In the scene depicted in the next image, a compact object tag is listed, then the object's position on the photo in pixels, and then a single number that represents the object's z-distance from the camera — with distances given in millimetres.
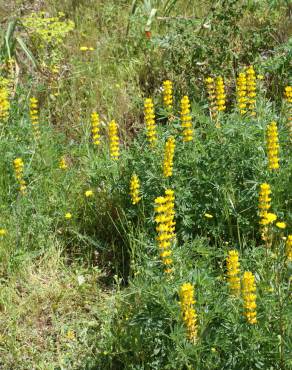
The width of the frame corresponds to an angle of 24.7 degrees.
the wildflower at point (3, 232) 3659
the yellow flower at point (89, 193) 3842
